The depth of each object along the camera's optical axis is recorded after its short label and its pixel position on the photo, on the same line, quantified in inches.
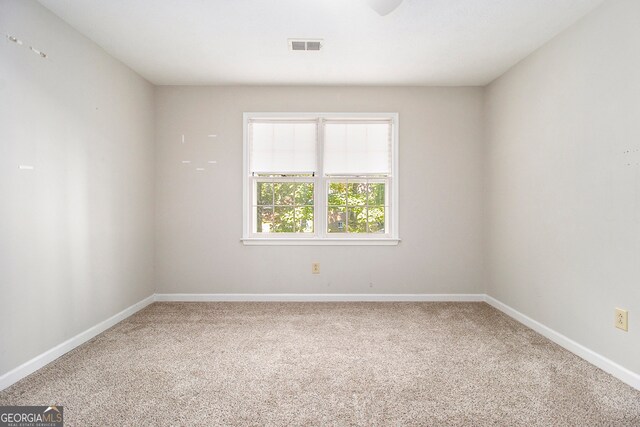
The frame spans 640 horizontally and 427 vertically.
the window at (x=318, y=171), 158.2
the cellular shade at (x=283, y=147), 158.9
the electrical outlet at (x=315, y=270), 158.7
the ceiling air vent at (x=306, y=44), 114.3
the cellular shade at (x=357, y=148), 159.2
